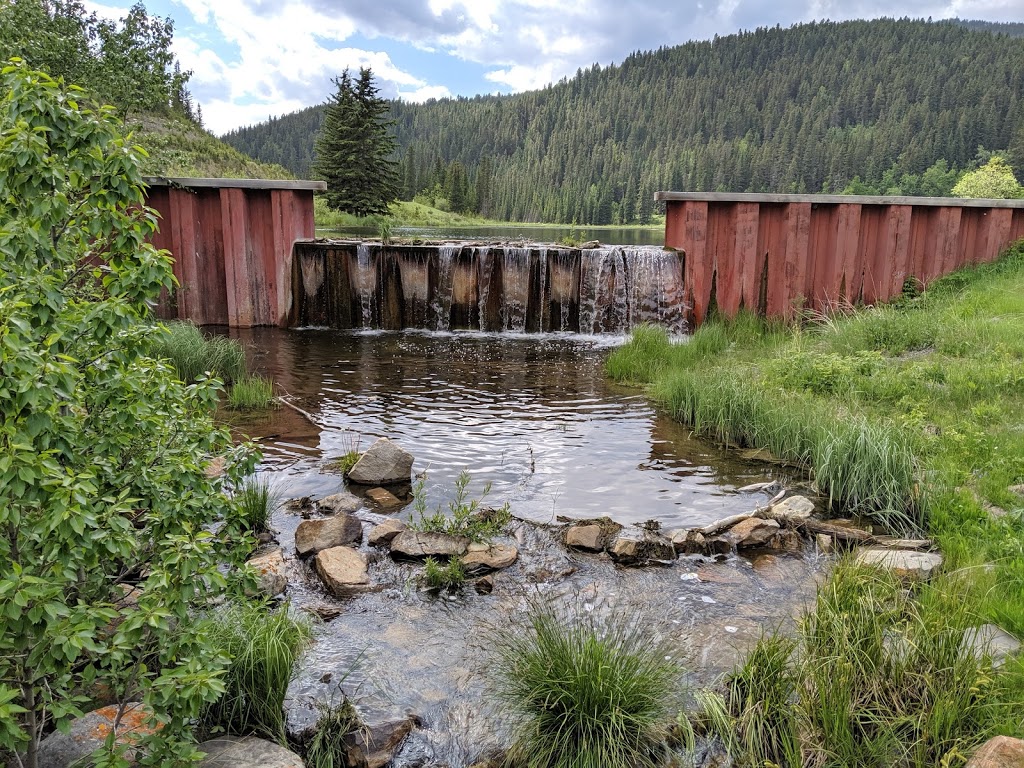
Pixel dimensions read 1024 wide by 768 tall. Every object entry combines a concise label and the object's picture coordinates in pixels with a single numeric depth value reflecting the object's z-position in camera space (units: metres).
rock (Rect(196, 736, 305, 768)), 3.37
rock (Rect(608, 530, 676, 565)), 5.92
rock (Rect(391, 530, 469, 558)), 5.84
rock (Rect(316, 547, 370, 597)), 5.38
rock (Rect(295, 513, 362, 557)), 5.92
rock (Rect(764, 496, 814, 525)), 6.43
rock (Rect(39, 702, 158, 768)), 3.26
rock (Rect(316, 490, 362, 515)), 6.73
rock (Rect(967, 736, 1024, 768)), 3.07
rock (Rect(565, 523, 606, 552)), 6.08
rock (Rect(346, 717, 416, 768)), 3.75
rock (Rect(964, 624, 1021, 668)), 3.92
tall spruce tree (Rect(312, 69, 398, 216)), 49.13
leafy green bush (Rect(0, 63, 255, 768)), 2.54
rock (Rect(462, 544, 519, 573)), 5.72
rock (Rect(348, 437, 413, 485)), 7.41
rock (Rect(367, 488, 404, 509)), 6.96
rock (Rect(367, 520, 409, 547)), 6.06
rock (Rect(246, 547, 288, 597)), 5.15
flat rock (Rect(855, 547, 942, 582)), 5.16
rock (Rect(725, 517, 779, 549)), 6.17
